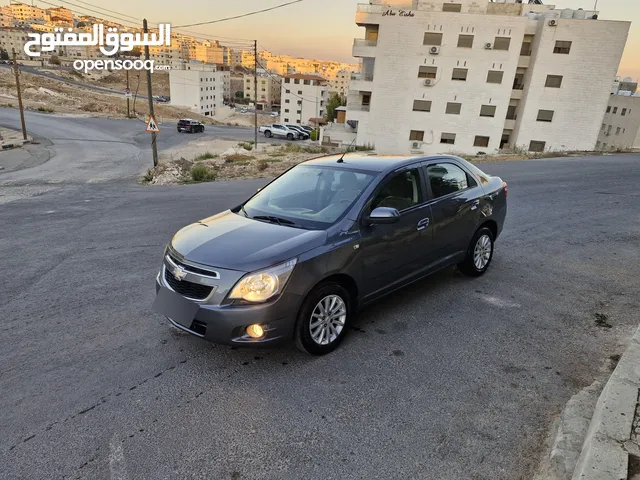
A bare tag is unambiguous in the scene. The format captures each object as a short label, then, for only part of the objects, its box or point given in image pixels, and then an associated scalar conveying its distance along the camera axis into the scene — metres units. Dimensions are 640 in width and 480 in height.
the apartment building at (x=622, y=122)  55.91
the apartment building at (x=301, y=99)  97.81
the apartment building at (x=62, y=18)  190.11
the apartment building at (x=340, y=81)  183.38
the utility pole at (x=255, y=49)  37.04
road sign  17.23
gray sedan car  3.33
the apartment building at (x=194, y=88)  93.69
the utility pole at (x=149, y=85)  18.03
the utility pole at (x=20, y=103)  24.37
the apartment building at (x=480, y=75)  37.50
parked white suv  46.66
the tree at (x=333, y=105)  76.90
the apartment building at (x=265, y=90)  138.75
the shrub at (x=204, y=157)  22.33
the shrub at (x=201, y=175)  15.51
